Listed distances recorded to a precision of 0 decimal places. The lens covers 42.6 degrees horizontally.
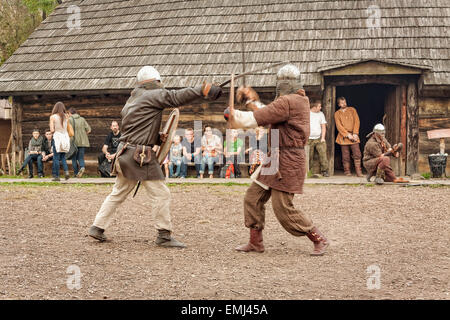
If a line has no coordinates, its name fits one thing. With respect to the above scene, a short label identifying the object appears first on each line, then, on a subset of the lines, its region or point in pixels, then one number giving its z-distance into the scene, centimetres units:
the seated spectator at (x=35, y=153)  1289
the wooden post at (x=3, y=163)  1605
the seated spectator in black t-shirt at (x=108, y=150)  1247
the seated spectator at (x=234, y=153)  1197
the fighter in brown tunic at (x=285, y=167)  502
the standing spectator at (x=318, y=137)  1152
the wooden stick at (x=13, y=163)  1426
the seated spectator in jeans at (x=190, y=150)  1212
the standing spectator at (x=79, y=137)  1261
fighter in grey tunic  541
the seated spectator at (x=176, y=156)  1211
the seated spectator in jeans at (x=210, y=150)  1202
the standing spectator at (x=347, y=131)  1197
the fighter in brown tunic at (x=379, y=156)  1026
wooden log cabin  1173
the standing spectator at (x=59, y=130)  1077
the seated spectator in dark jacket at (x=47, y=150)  1291
